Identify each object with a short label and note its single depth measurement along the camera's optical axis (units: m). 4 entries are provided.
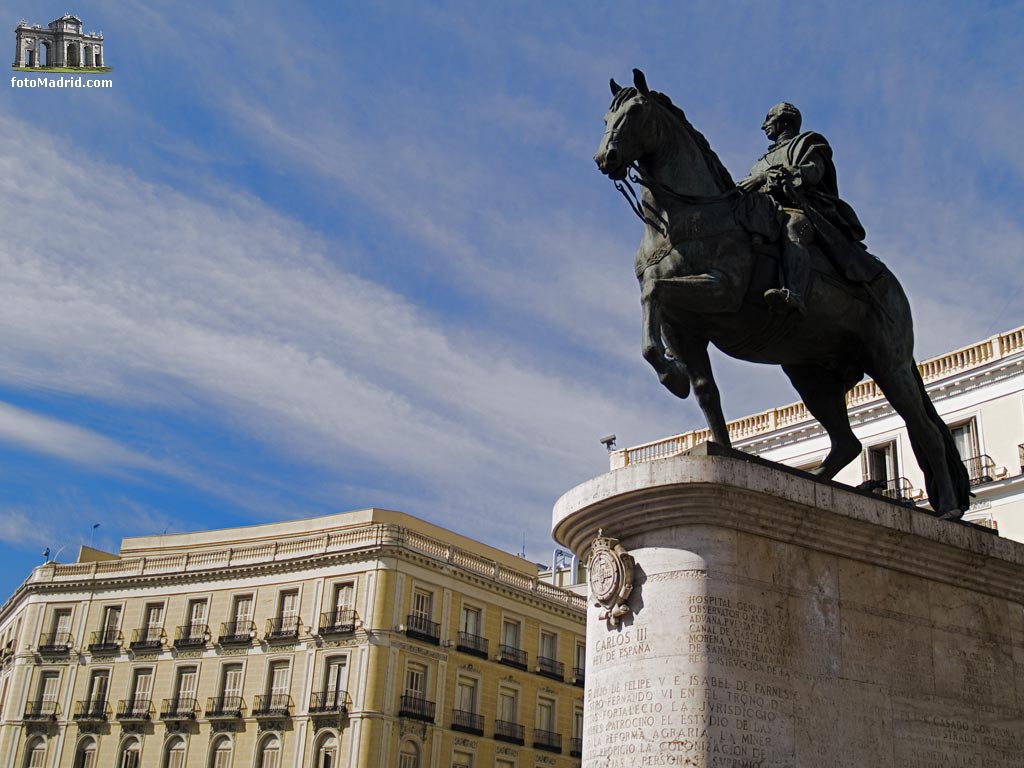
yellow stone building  52.38
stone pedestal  8.76
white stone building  33.69
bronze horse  10.30
